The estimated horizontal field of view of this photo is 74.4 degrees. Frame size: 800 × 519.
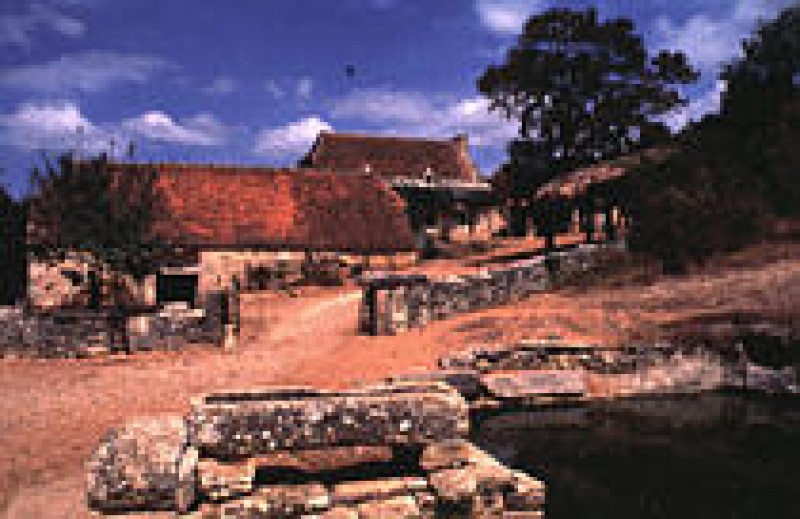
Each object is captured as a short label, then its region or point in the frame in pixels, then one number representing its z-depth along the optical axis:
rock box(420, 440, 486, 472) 4.80
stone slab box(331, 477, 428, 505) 4.50
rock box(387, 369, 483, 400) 8.84
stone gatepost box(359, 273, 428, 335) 12.70
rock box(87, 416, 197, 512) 4.21
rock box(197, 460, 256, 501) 4.23
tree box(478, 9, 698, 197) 29.03
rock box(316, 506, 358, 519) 4.31
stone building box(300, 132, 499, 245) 34.84
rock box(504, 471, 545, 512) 4.52
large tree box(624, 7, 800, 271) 15.40
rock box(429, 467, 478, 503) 4.40
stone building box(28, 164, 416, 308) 19.28
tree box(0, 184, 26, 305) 19.12
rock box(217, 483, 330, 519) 4.16
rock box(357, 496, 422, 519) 4.40
